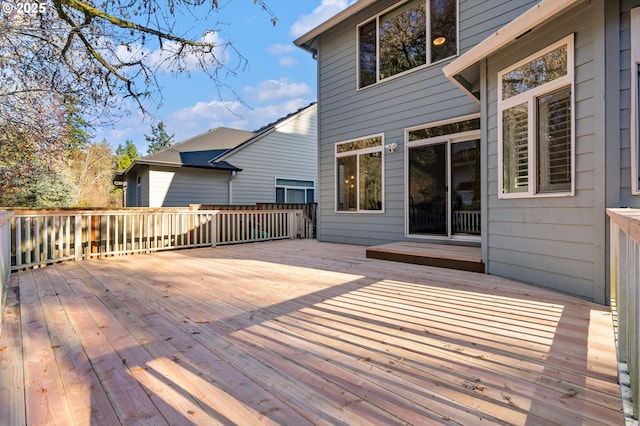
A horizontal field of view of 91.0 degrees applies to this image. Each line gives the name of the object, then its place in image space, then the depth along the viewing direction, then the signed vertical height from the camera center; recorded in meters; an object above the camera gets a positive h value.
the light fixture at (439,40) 5.51 +3.02
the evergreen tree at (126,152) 29.20 +7.35
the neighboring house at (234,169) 9.71 +1.44
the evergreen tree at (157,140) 35.56 +8.19
